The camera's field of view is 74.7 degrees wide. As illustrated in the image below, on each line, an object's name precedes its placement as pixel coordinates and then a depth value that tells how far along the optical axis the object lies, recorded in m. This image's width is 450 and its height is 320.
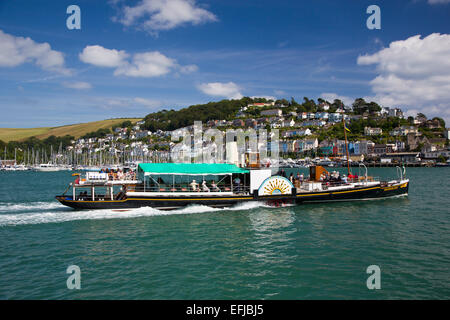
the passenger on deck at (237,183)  24.98
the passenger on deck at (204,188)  24.77
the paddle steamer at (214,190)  23.31
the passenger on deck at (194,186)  24.56
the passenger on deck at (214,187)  24.83
